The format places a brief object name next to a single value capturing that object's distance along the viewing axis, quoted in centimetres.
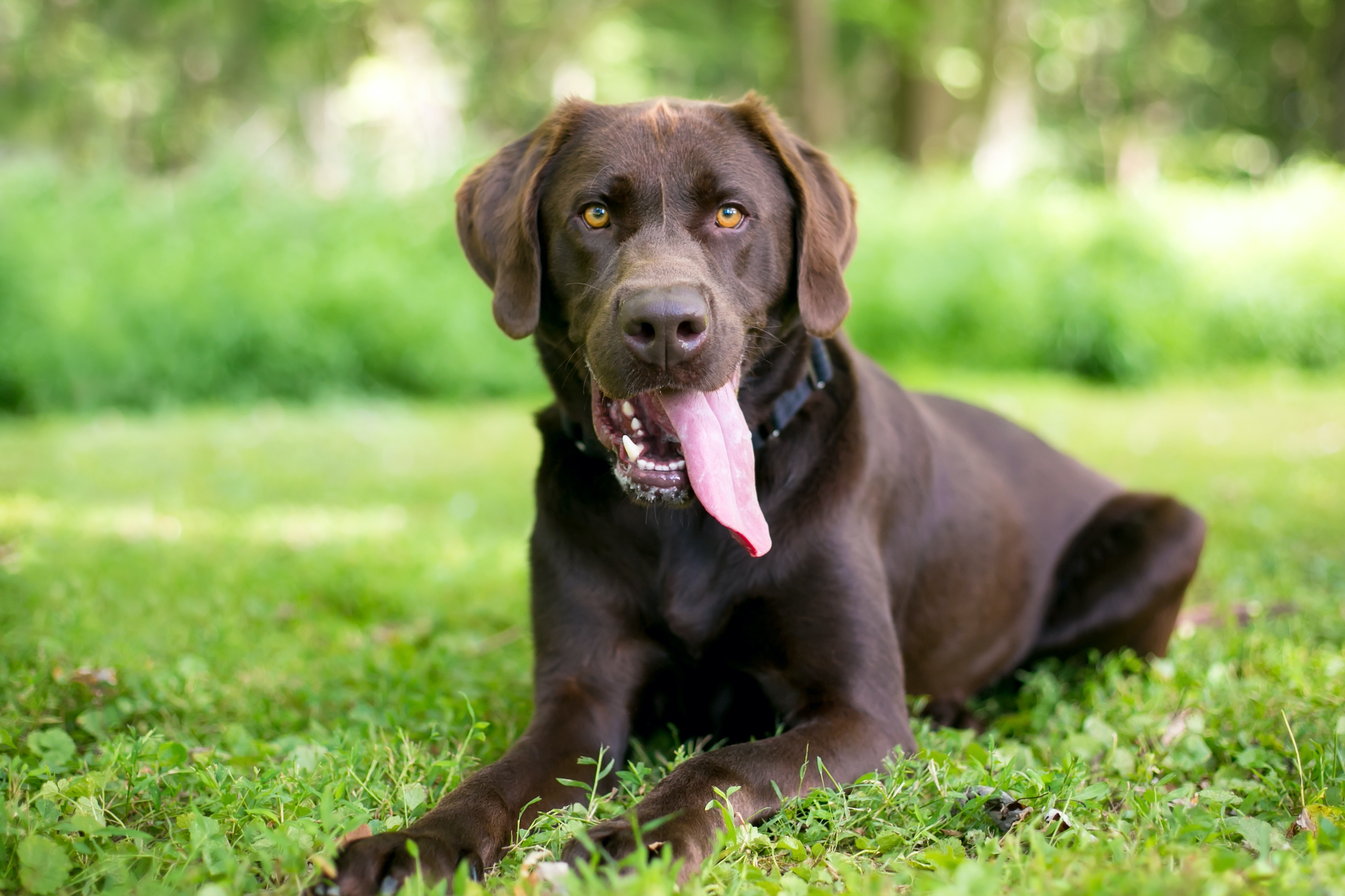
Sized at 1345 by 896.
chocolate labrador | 266
